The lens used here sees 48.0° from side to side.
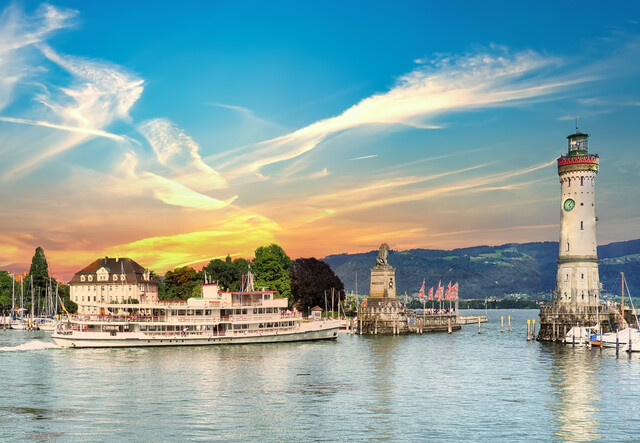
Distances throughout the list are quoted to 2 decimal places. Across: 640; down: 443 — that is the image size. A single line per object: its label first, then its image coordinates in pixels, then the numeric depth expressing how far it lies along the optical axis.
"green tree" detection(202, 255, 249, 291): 147.75
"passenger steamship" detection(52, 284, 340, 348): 88.06
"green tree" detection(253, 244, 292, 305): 141.75
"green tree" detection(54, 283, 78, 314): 165.75
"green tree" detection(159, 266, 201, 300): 157.50
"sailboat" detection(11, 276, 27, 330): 142.12
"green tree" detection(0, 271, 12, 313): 163.62
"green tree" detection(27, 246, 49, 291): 161.62
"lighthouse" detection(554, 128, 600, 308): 90.44
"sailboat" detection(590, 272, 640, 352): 82.88
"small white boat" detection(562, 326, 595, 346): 89.00
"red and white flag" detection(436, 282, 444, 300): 132.98
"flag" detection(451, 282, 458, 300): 135.38
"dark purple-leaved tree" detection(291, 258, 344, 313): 144.88
